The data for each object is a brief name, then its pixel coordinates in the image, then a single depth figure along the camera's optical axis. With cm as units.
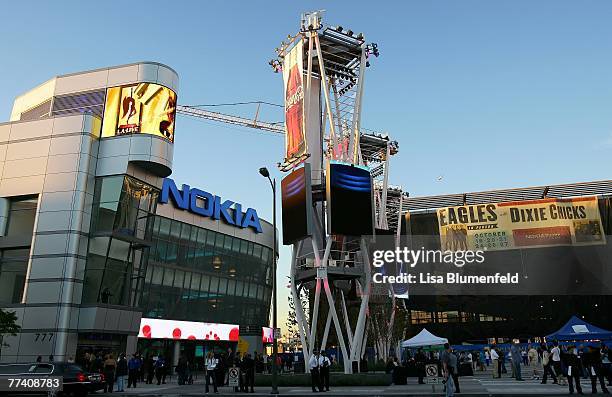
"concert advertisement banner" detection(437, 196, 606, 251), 7925
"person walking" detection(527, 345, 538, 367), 3186
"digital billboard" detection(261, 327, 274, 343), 6631
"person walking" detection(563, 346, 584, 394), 2027
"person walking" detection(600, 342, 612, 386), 2147
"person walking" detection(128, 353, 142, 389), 2930
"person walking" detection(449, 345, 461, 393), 1934
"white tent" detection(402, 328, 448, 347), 3564
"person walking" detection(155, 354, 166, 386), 3219
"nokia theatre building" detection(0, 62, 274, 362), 3409
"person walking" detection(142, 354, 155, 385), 3266
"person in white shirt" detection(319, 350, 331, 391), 2397
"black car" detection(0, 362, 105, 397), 2084
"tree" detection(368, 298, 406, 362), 5072
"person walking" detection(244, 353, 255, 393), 2469
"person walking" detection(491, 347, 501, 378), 3278
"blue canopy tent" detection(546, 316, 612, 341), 3447
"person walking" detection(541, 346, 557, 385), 2561
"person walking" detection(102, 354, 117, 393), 2580
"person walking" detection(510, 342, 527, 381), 3062
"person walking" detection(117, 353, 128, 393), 2650
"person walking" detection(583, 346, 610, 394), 2003
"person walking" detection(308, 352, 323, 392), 2388
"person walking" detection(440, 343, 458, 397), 1866
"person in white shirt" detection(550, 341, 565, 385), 2498
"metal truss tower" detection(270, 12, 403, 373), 3209
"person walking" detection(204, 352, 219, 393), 2509
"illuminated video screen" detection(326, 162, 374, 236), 3078
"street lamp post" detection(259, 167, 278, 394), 2323
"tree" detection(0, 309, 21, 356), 2980
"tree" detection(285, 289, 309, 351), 5767
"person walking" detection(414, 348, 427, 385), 2956
